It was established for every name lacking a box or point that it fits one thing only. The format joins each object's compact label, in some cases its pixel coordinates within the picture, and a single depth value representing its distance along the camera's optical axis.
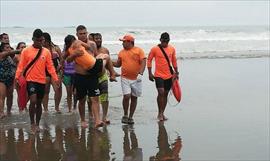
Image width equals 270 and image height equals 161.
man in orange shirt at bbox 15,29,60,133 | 7.51
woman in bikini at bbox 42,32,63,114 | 9.21
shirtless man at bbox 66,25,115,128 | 7.75
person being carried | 7.48
